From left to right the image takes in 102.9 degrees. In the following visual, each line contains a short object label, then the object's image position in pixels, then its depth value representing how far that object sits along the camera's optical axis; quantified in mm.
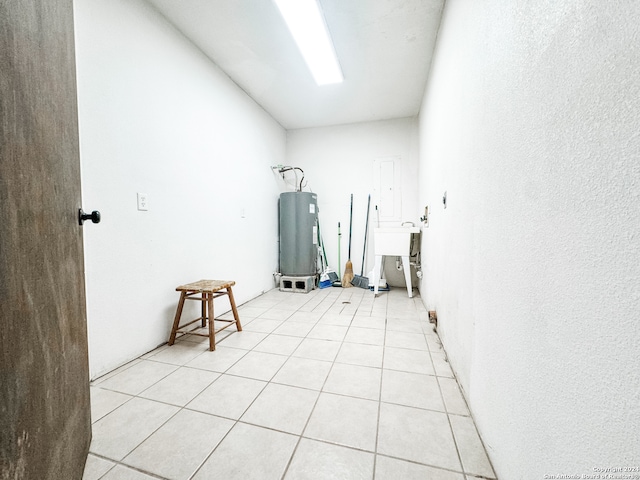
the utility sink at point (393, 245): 3312
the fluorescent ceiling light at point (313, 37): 1857
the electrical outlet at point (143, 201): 1762
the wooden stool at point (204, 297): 1835
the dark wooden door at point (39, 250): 546
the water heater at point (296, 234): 3689
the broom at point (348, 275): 3922
